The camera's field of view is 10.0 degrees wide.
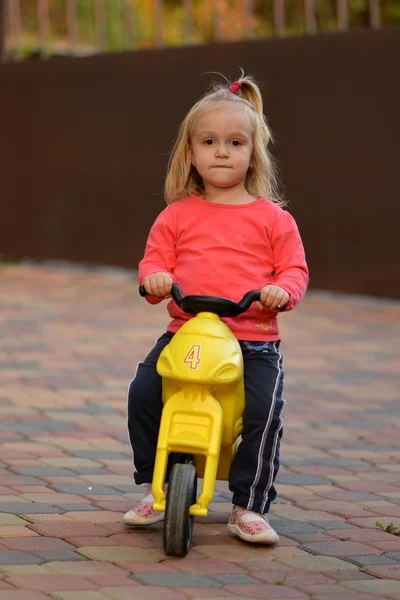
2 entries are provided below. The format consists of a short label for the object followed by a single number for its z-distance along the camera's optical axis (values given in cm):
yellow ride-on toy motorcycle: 614
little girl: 653
